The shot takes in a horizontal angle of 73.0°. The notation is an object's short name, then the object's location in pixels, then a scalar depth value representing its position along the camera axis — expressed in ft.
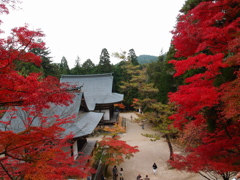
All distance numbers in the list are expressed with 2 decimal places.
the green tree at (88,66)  127.98
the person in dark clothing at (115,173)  31.23
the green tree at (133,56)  135.79
